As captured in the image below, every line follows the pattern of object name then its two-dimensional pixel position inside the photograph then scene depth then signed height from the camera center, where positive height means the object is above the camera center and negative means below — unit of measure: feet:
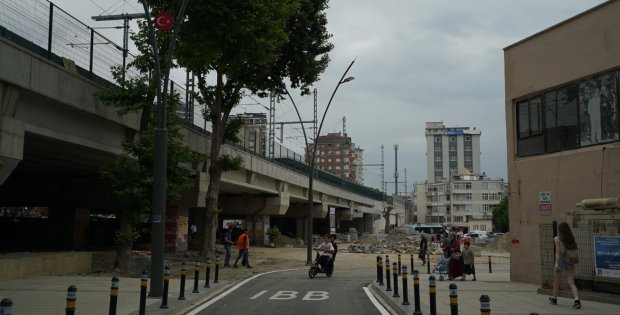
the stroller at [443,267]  66.66 -4.65
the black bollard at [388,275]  49.21 -4.19
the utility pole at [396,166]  422.00 +45.12
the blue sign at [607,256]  40.27 -1.87
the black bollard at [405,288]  38.79 -4.22
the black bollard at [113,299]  28.17 -3.74
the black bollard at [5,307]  17.24 -2.57
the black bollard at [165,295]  37.19 -4.66
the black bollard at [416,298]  33.96 -4.23
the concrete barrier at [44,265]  55.93 -4.66
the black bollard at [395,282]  43.82 -4.28
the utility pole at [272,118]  202.06 +39.27
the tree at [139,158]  63.72 +7.38
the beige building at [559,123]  48.08 +9.71
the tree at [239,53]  66.80 +22.86
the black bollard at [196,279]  46.44 -4.46
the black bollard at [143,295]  32.53 -4.10
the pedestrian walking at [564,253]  38.34 -1.61
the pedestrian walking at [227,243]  83.09 -2.78
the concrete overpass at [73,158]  48.16 +8.83
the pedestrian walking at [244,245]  83.71 -3.03
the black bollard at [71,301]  22.86 -3.14
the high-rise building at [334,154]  542.57 +68.08
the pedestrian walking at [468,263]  63.67 -3.94
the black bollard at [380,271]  53.31 -4.21
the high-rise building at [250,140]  131.64 +20.08
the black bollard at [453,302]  24.25 -3.14
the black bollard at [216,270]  55.25 -4.53
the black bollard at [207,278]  51.39 -4.83
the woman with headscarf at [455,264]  63.98 -4.08
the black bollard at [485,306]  20.40 -2.77
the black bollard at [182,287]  41.81 -4.63
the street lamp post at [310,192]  93.09 +5.21
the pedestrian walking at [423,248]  102.53 -3.78
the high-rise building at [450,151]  521.24 +68.42
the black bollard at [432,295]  30.30 -3.58
